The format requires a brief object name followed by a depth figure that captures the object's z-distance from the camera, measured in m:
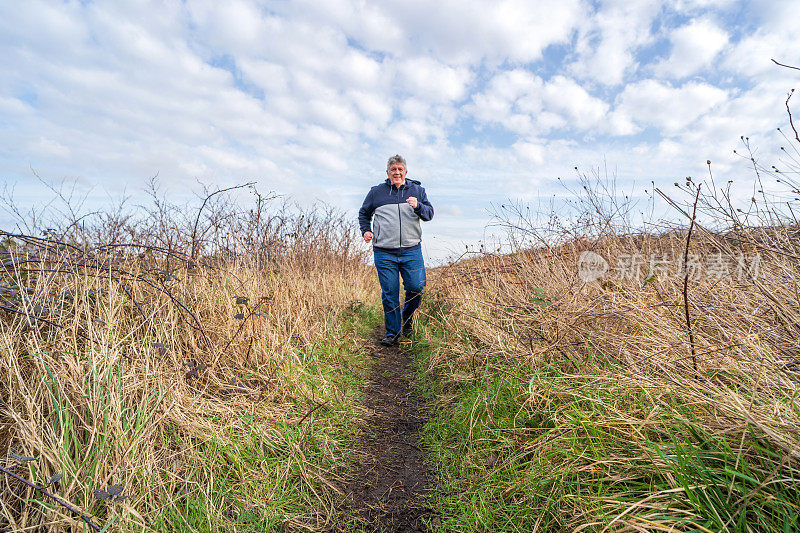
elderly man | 5.15
